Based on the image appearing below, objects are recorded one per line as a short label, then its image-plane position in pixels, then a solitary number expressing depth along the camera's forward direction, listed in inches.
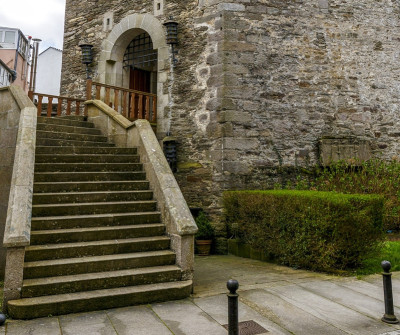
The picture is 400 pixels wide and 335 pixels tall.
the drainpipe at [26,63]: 962.1
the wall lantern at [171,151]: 299.3
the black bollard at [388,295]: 126.9
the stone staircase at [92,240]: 138.2
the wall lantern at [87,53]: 370.3
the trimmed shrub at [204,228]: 270.1
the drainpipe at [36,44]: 845.6
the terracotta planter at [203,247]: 268.7
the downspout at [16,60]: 872.5
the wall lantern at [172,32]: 304.9
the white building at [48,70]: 927.0
